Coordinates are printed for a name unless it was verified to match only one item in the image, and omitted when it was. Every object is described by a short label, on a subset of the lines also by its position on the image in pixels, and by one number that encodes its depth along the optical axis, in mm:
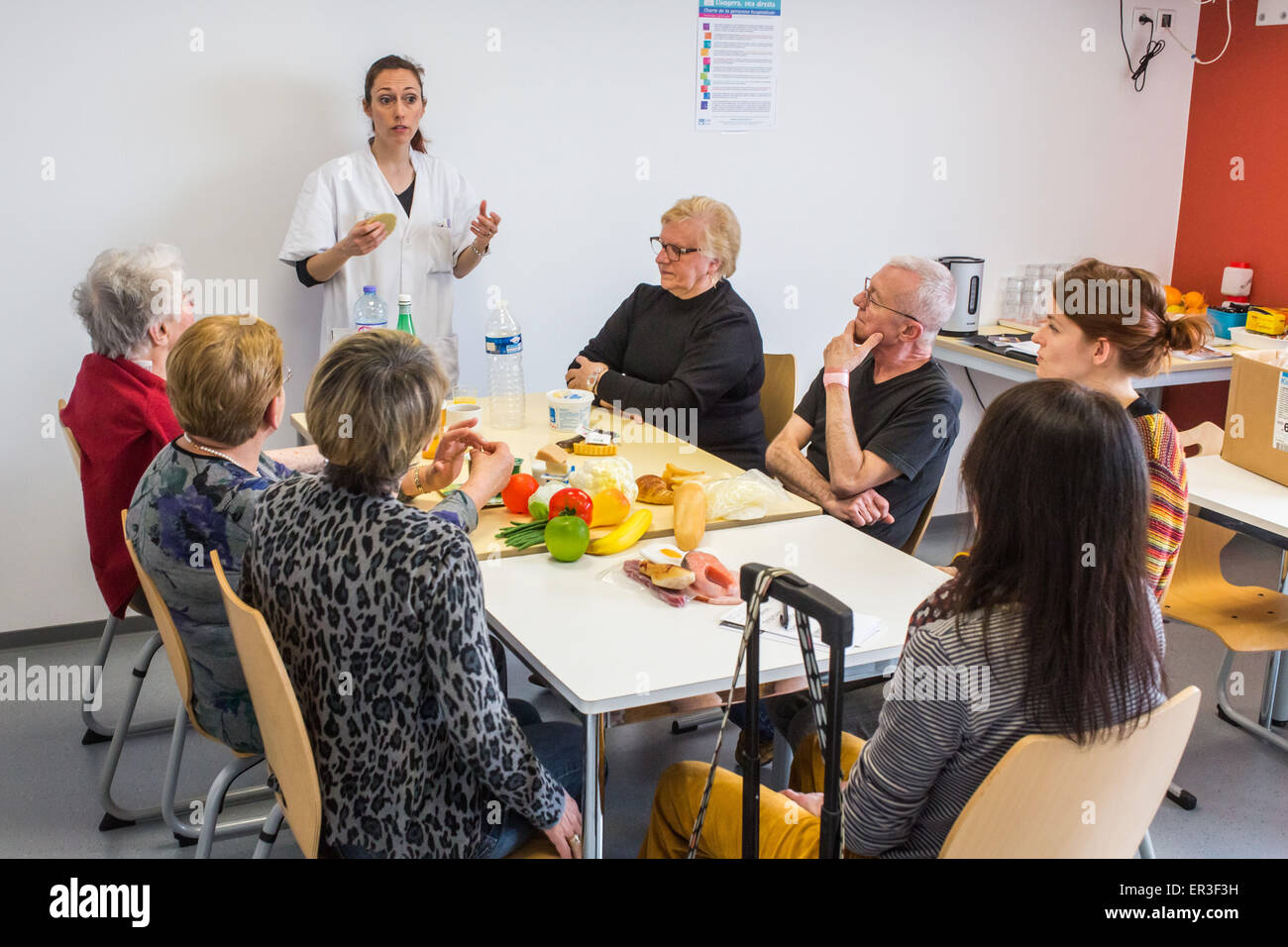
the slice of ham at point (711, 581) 2078
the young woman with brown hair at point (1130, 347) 2121
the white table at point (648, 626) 1758
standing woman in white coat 3455
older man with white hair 2709
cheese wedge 2627
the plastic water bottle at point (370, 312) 3564
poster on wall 4082
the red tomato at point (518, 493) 2457
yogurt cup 3006
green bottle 2975
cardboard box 3064
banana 2279
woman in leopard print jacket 1567
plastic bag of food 2492
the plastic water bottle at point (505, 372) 3080
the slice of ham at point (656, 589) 2062
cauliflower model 2441
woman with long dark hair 1366
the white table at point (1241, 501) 2789
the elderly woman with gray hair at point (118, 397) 2463
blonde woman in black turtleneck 3289
